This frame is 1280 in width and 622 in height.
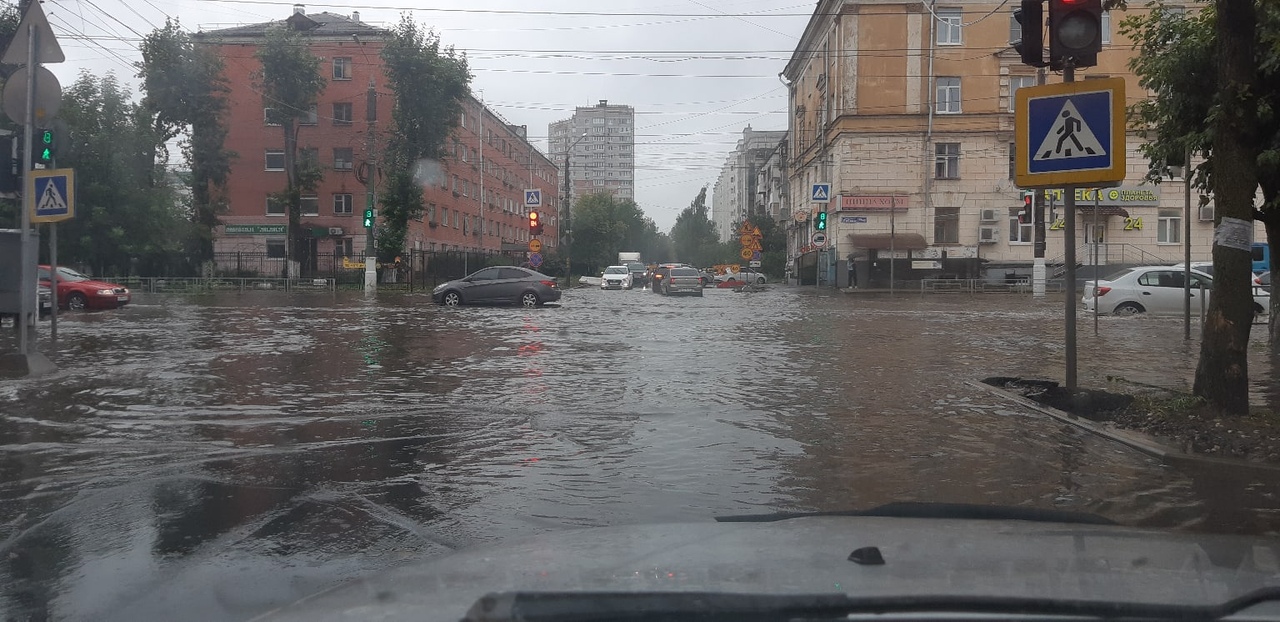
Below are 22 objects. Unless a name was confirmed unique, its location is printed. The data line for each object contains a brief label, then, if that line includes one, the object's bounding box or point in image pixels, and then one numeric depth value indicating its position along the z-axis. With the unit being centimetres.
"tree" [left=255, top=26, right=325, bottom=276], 5116
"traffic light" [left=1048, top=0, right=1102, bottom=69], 836
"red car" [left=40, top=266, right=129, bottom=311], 2648
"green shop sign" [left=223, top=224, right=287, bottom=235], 5734
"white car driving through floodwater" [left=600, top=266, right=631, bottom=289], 5338
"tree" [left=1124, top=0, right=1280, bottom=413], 776
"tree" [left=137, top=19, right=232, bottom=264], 5012
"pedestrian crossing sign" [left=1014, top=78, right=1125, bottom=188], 857
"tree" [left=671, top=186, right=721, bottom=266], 12950
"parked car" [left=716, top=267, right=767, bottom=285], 5477
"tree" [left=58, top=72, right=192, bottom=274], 4481
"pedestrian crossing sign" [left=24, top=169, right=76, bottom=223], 1290
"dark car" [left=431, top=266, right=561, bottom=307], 3098
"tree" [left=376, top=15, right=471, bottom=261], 5084
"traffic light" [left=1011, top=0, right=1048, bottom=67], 873
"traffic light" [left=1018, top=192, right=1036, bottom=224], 3797
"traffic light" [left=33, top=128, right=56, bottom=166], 1339
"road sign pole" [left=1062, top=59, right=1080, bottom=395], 918
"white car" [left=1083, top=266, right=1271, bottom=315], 2508
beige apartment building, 4750
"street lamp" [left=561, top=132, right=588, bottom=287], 5741
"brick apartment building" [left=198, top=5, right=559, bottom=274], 5666
